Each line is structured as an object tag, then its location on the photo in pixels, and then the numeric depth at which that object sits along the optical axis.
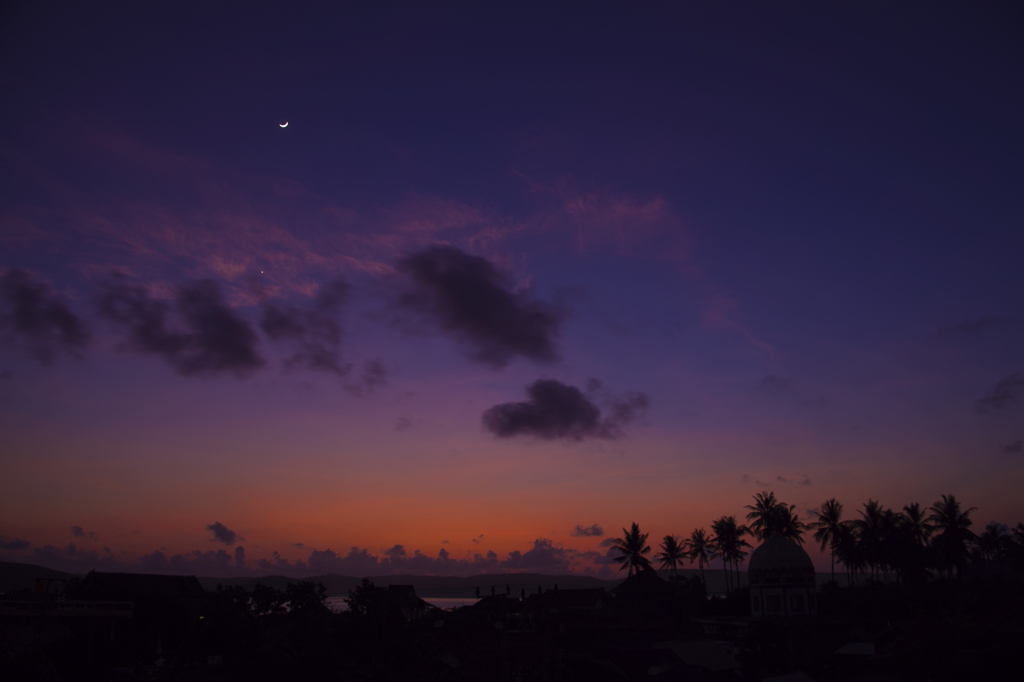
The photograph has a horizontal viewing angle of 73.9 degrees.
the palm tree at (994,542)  124.34
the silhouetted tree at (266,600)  74.81
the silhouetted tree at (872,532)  87.56
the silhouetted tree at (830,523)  94.44
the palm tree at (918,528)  88.06
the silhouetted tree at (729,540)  107.75
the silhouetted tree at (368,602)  76.69
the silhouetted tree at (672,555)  113.94
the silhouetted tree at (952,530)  83.74
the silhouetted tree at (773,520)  97.12
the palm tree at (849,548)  91.44
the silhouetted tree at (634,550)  105.69
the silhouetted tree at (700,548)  114.56
